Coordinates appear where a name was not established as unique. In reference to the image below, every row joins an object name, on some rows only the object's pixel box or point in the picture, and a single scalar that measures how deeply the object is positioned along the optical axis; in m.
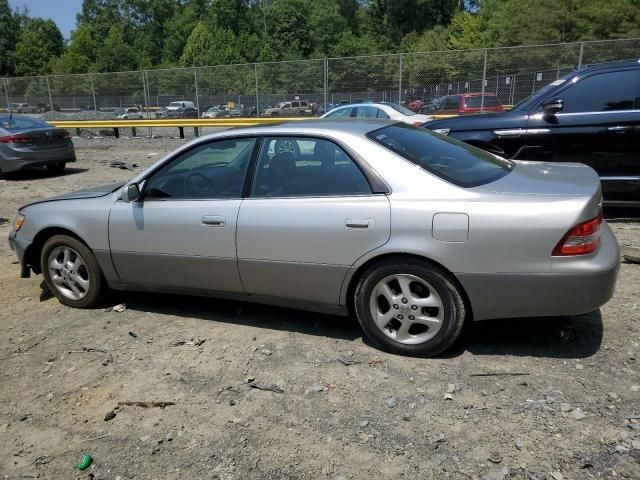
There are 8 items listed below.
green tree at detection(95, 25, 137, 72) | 87.56
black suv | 6.05
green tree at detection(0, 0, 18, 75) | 95.19
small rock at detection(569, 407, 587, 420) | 2.82
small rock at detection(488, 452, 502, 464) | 2.55
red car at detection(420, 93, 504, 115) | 17.80
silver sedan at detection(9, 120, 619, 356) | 3.14
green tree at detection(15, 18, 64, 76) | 89.00
